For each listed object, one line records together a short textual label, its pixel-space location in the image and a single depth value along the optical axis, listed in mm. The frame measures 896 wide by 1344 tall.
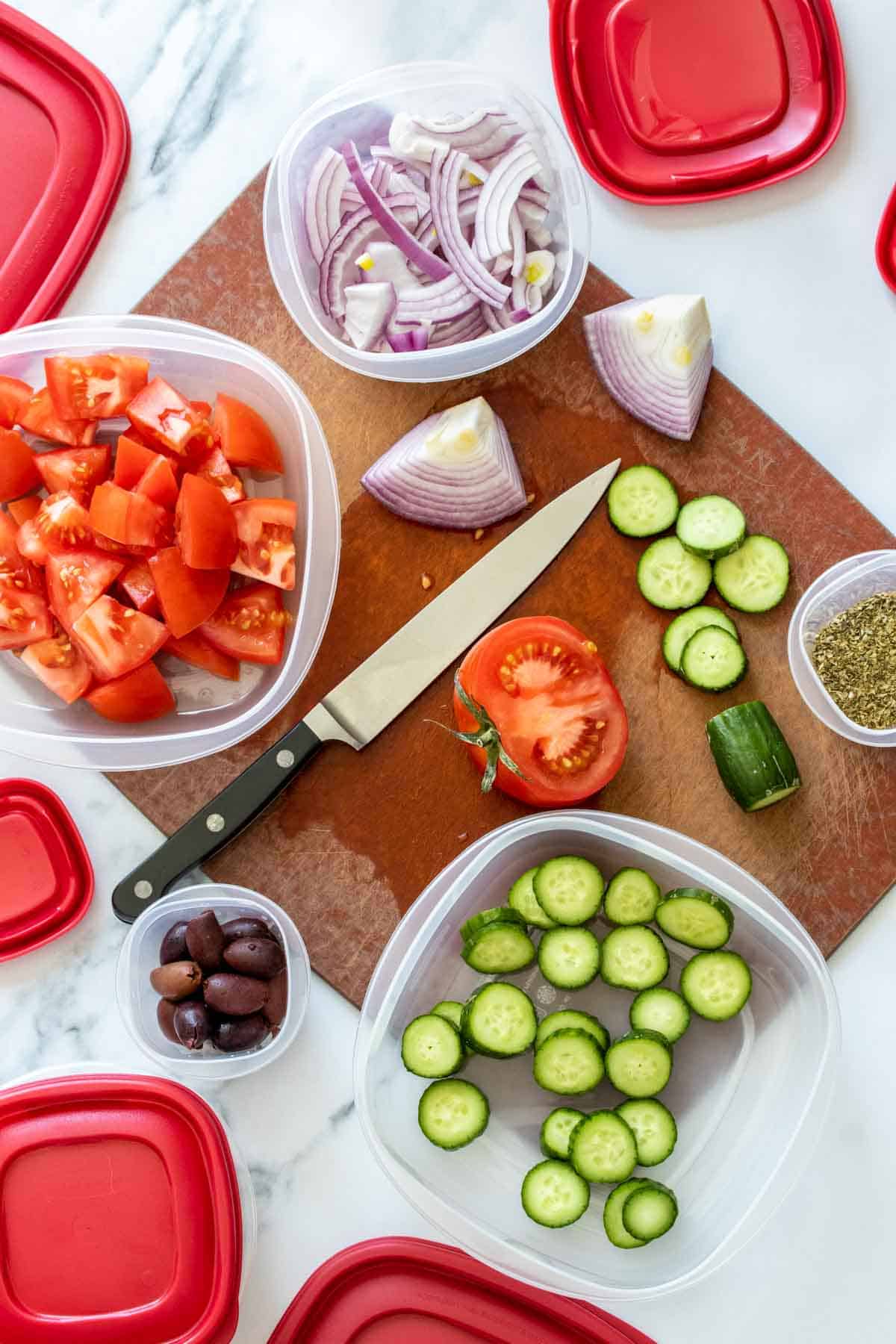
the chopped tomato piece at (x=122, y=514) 777
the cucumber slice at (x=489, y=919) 796
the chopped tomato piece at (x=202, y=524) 773
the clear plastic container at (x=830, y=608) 812
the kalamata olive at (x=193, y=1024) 784
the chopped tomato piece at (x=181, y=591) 782
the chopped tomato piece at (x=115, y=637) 782
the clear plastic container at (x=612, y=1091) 791
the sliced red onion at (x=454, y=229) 808
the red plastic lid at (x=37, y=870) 825
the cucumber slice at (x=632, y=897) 796
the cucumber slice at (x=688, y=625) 816
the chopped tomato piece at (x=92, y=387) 792
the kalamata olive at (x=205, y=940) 784
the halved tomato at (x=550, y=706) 794
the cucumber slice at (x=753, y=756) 800
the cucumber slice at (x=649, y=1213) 776
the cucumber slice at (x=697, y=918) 784
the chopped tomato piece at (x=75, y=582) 784
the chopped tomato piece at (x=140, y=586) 794
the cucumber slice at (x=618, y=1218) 785
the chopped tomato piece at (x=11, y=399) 797
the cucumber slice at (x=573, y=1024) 797
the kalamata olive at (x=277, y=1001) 799
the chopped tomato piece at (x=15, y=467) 791
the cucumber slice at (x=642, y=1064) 786
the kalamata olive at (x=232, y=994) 779
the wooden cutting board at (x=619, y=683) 820
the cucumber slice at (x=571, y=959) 791
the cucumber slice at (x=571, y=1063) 784
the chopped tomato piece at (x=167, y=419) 791
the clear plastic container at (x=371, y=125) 807
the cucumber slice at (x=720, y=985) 794
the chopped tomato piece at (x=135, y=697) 795
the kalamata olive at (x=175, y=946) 793
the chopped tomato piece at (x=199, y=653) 805
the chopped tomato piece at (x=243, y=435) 796
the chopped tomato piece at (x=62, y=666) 796
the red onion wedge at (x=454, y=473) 805
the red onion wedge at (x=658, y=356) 806
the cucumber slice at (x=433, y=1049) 784
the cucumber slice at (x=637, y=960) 793
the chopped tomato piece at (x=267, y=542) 795
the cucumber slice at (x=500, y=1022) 785
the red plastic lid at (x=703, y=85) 826
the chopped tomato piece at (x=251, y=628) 803
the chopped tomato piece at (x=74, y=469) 796
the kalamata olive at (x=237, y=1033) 790
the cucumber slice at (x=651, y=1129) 788
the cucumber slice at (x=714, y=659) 807
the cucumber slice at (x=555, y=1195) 780
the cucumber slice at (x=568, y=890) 792
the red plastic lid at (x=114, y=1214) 809
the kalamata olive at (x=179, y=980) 780
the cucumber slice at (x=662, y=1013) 793
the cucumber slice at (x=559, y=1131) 792
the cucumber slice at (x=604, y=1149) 780
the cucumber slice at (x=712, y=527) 811
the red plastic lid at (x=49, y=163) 830
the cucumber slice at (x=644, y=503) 818
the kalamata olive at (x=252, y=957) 785
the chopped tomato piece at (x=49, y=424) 796
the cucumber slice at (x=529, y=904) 801
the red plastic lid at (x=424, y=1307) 811
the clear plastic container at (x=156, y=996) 797
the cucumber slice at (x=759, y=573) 816
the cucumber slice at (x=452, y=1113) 786
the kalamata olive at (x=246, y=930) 796
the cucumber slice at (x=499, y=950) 792
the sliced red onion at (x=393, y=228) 805
